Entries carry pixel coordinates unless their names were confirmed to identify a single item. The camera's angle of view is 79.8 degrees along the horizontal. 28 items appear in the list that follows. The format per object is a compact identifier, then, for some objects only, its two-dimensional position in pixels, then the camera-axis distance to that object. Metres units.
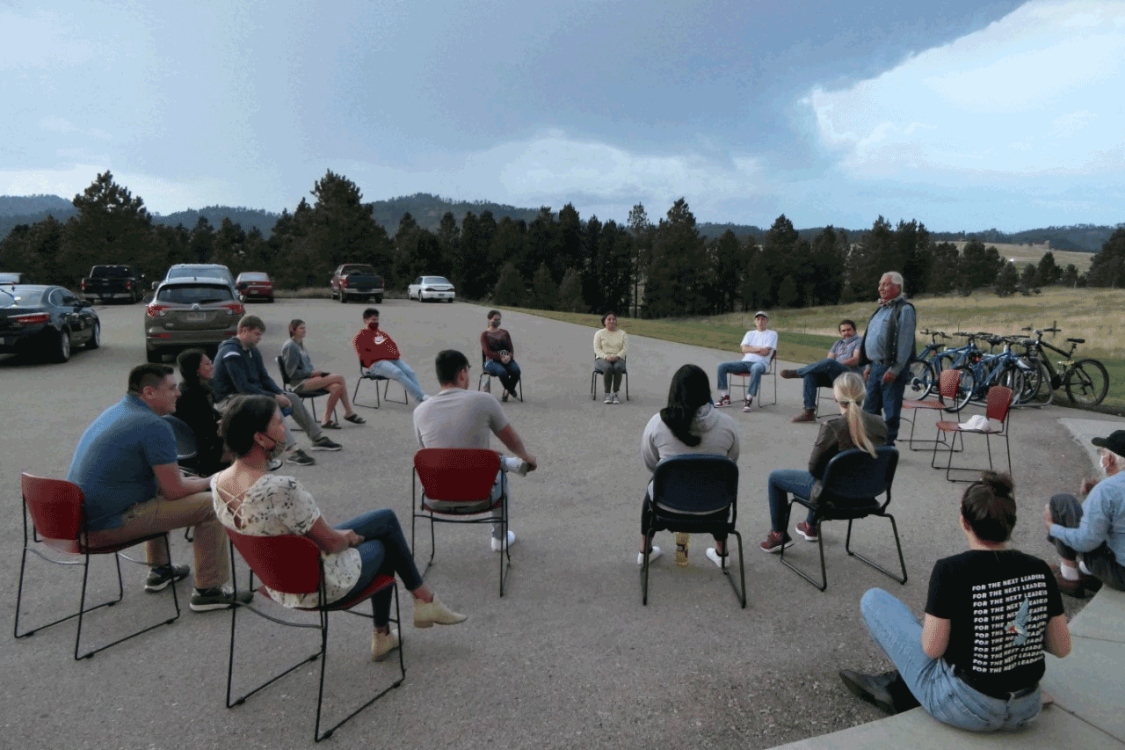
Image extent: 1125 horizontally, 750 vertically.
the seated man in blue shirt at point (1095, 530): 4.13
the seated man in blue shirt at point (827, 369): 10.02
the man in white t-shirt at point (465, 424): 4.82
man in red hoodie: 10.41
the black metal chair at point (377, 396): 10.41
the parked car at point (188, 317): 13.58
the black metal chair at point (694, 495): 4.26
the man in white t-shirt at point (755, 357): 11.07
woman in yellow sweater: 11.40
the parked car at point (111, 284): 28.95
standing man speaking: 7.74
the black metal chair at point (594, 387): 11.65
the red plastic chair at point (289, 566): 3.04
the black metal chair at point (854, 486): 4.69
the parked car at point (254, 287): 30.19
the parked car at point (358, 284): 31.61
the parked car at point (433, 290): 34.50
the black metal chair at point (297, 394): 8.98
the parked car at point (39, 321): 13.07
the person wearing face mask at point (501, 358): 11.23
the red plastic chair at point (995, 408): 7.21
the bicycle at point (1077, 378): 11.73
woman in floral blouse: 3.13
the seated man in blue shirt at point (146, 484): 3.90
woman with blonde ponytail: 4.73
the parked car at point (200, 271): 19.60
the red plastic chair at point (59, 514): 3.66
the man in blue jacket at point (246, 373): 7.31
